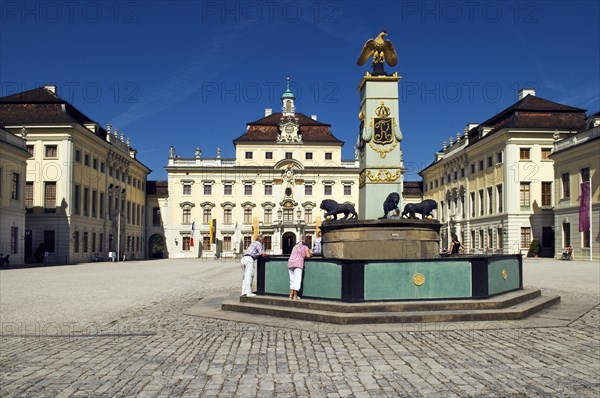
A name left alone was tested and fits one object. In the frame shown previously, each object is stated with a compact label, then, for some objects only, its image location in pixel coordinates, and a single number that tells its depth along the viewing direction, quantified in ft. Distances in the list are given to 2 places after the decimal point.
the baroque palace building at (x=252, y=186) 213.05
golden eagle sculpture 44.93
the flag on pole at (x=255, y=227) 177.55
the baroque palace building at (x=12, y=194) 110.01
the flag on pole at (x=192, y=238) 198.70
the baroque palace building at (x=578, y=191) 121.60
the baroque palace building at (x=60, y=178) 134.82
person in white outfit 39.45
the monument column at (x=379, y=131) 44.27
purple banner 120.88
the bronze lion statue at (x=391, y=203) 41.39
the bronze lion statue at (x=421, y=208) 42.83
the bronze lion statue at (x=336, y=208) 43.93
